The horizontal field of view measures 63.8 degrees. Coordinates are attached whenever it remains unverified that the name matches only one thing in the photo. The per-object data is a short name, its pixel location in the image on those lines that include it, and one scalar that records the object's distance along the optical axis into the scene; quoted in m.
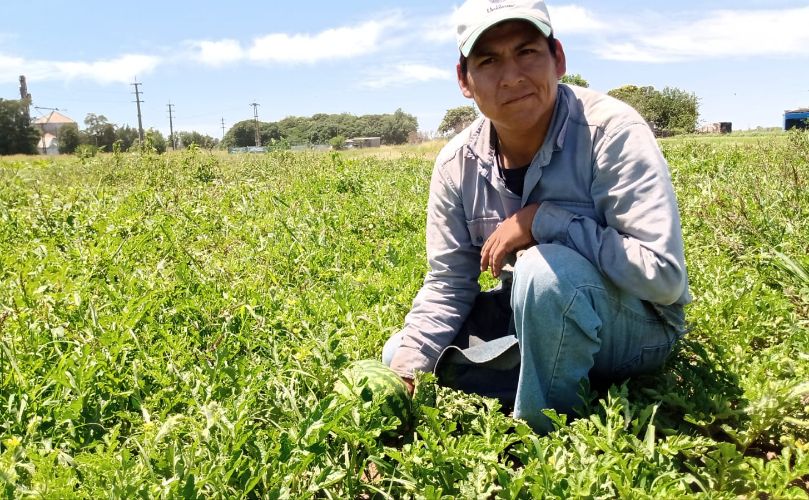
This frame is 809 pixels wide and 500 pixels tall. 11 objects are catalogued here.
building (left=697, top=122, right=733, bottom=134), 61.35
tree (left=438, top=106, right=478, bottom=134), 107.12
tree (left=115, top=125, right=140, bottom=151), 72.54
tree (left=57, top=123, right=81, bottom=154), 69.50
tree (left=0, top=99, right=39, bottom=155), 59.25
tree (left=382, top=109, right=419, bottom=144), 127.50
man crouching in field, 2.25
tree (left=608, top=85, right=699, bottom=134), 67.88
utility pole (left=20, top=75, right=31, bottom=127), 61.31
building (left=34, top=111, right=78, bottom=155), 100.89
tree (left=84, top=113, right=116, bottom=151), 72.94
